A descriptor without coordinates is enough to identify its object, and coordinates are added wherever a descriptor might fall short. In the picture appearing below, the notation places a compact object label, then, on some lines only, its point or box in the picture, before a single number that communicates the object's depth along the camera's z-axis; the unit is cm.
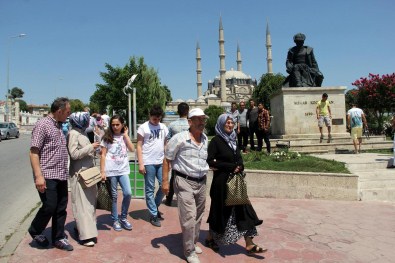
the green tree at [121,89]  3862
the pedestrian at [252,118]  1070
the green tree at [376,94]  2778
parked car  2816
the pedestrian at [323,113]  1186
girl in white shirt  508
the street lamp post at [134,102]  1973
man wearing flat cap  405
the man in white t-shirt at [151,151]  541
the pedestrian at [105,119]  1390
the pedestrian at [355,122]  1045
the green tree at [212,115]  4170
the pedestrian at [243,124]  1088
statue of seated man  1414
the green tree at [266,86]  5078
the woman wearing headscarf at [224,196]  434
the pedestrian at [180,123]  583
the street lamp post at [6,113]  4586
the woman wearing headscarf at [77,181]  446
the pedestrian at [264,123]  1045
